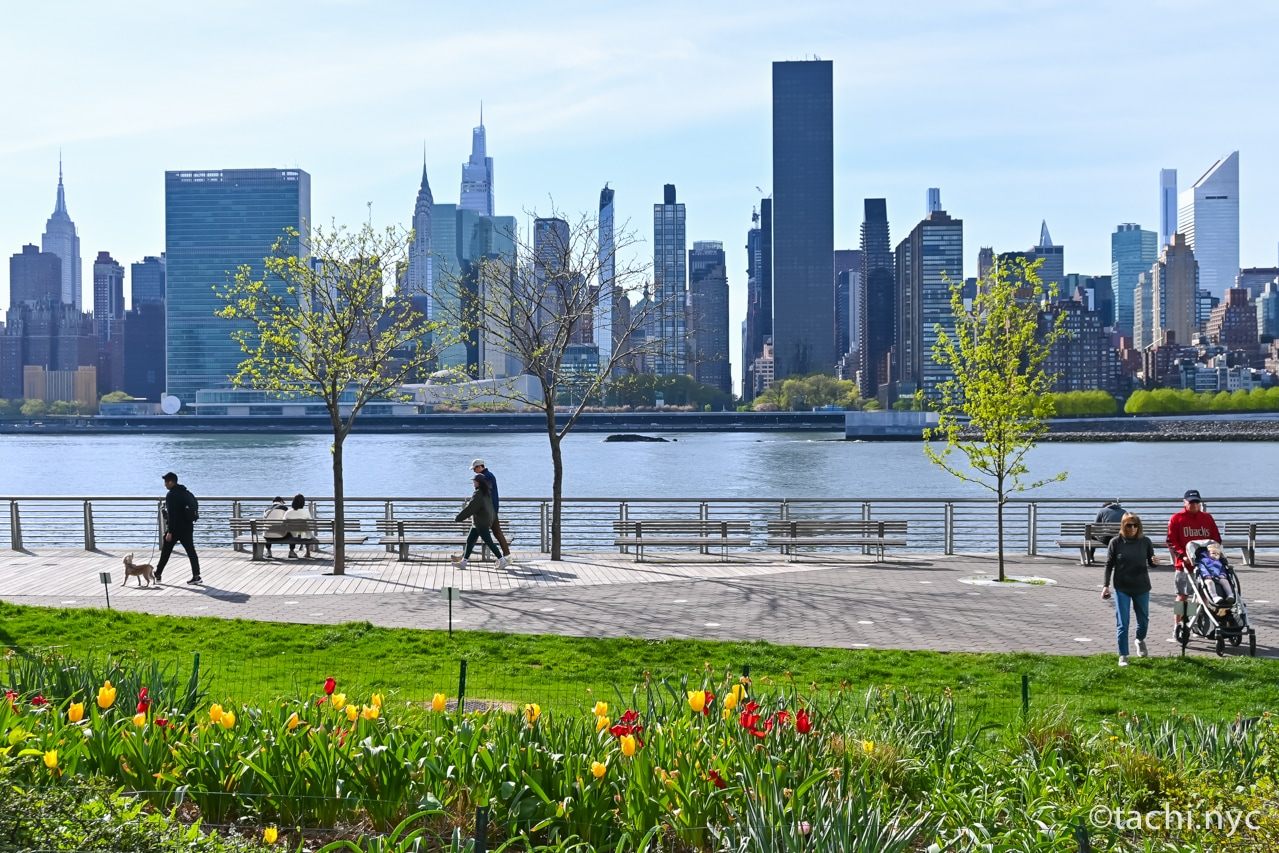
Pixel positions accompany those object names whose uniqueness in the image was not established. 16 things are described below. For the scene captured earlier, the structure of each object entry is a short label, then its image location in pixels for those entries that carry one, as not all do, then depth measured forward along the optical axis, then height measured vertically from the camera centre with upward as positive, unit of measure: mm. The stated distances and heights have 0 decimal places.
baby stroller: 11758 -1772
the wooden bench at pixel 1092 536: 19656 -1849
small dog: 16516 -1987
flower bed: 5203 -1652
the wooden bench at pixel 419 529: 20750 -1901
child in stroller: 11914 -1513
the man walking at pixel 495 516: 18703 -1453
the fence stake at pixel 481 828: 4520 -1517
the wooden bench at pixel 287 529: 20438 -1815
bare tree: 21672 +2342
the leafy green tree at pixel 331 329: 19156 +1557
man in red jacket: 13086 -1147
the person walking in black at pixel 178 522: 17234 -1393
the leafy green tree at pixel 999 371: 18641 +827
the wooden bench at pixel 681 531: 20694 -1887
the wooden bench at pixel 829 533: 20406 -1913
